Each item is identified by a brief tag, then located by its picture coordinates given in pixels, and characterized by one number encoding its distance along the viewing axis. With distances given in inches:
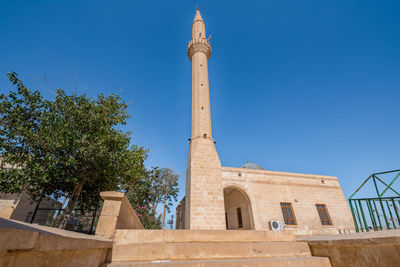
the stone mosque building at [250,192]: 406.0
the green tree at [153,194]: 679.7
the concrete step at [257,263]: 103.9
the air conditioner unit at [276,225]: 454.8
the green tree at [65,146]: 255.4
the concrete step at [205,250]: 111.9
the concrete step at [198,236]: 124.3
